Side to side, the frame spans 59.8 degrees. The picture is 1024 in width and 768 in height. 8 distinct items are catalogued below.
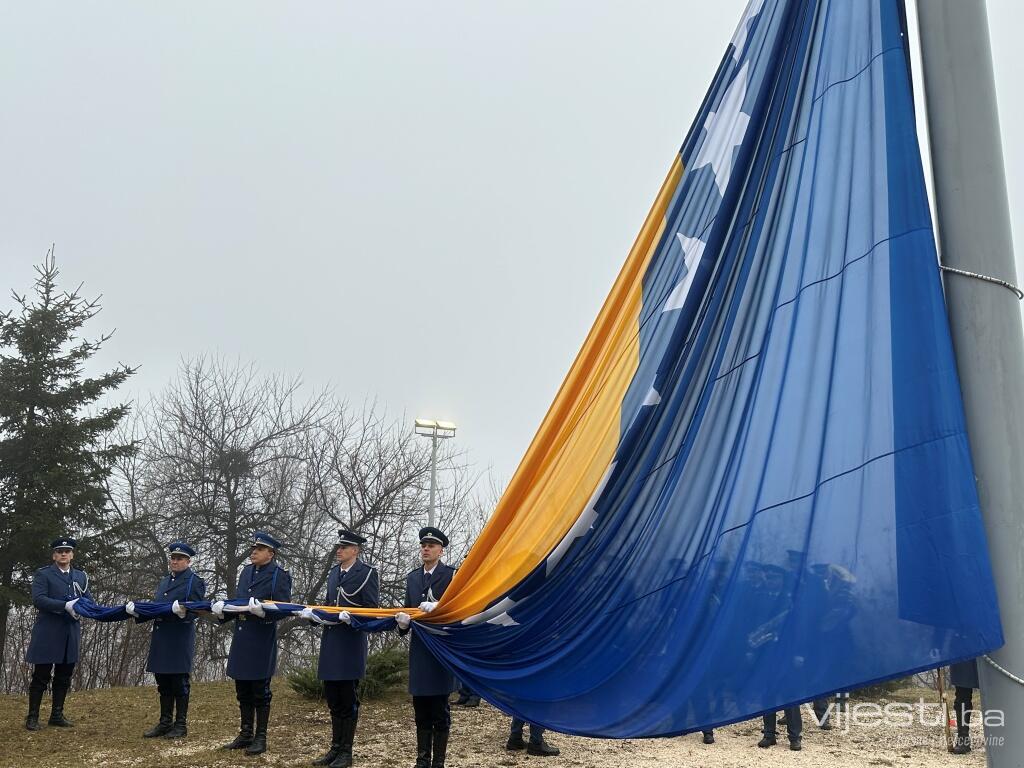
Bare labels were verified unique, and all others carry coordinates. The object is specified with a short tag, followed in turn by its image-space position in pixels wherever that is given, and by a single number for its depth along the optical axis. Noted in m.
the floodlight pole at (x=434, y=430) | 18.61
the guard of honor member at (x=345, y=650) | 8.07
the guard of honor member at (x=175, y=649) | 9.17
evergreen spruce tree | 16.38
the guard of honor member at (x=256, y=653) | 8.49
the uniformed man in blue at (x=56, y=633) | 9.52
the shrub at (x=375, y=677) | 11.27
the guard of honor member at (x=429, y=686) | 7.57
